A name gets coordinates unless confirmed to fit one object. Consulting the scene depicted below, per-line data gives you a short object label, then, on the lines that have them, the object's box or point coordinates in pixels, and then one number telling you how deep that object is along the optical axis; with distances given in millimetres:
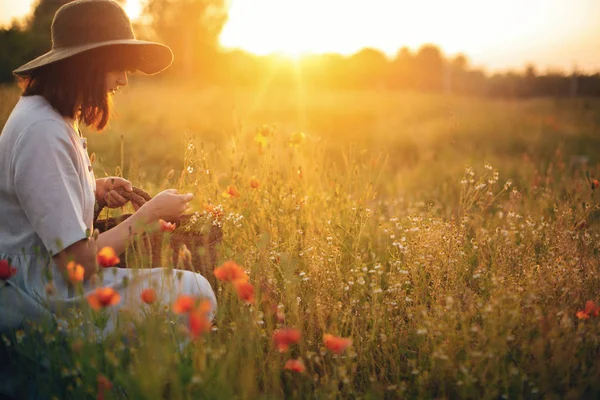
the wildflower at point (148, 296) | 1471
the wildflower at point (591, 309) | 1766
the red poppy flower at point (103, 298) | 1376
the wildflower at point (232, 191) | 2558
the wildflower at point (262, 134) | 3039
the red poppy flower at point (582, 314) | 1763
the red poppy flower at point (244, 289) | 1505
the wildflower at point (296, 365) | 1489
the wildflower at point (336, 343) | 1449
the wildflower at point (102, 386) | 1354
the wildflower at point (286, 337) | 1407
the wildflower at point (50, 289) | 1438
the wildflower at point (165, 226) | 1792
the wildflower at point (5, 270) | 1647
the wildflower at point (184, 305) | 1374
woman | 1803
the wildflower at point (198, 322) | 1257
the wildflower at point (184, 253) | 1496
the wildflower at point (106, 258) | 1537
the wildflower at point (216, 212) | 2290
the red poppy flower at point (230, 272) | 1510
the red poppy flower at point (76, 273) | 1474
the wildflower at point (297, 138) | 3104
